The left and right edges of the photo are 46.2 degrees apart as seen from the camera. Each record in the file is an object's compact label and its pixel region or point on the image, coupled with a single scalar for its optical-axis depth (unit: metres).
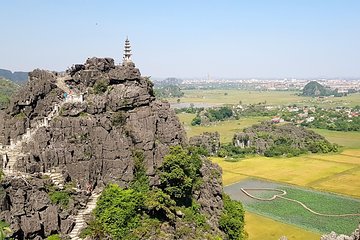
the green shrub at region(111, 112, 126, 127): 35.25
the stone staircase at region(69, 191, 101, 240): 29.84
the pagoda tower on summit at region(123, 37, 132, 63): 41.66
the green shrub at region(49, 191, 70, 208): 30.36
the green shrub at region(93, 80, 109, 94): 37.27
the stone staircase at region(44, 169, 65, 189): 31.39
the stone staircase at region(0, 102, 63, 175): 31.15
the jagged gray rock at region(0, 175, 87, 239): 28.92
